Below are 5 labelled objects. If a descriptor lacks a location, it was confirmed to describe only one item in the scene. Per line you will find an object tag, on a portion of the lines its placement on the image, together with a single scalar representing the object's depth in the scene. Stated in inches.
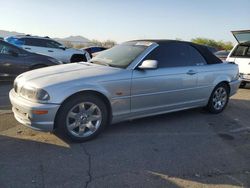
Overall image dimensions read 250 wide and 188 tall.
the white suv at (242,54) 256.6
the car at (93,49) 641.1
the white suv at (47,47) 364.1
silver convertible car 114.5
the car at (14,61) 241.2
